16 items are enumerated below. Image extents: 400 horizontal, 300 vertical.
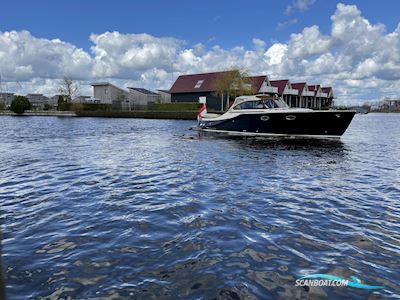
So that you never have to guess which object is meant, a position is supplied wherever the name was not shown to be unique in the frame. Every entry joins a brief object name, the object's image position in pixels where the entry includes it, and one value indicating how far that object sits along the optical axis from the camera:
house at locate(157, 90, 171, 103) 81.56
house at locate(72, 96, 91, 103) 79.75
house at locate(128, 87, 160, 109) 78.06
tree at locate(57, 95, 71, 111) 76.56
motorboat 19.80
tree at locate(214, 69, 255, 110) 54.31
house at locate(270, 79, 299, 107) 66.46
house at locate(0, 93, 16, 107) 119.87
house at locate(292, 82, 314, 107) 74.12
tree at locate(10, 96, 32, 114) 76.25
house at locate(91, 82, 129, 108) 81.44
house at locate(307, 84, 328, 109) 80.75
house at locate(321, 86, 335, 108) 87.28
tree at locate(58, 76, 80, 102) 81.06
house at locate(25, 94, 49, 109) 124.71
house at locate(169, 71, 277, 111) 60.75
